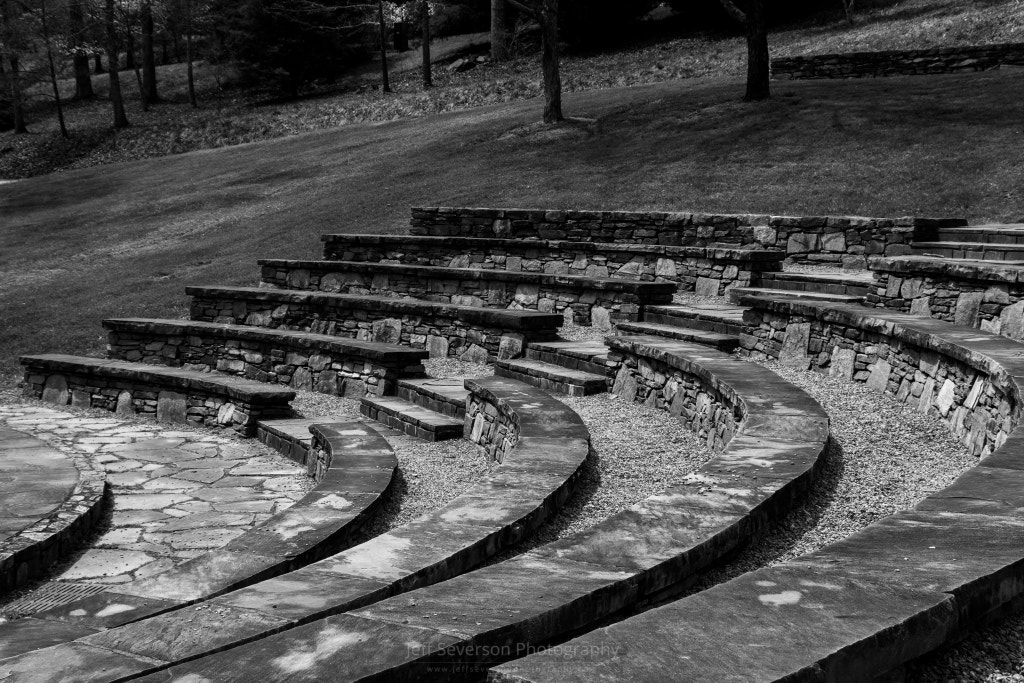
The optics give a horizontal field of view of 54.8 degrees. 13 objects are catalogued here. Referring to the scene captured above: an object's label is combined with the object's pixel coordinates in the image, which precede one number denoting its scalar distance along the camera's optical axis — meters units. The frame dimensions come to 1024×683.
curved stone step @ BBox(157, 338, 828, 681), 2.71
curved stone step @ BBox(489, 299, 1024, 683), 2.44
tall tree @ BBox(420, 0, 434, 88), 37.78
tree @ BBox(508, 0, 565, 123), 21.95
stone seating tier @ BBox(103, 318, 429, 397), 10.23
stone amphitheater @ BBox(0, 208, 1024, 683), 2.75
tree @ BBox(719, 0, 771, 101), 20.88
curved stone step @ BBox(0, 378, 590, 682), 3.07
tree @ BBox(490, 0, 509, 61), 41.50
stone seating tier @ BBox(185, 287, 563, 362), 10.72
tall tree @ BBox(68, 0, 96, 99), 37.69
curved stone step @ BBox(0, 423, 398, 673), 4.02
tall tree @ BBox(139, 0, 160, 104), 44.47
